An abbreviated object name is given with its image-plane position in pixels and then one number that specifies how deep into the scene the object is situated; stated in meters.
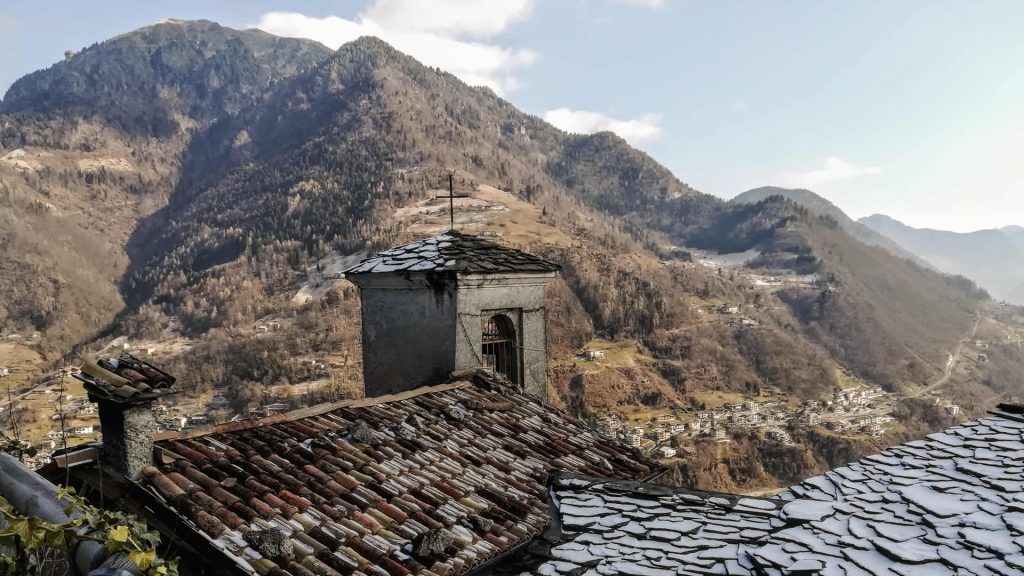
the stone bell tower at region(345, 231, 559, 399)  8.00
